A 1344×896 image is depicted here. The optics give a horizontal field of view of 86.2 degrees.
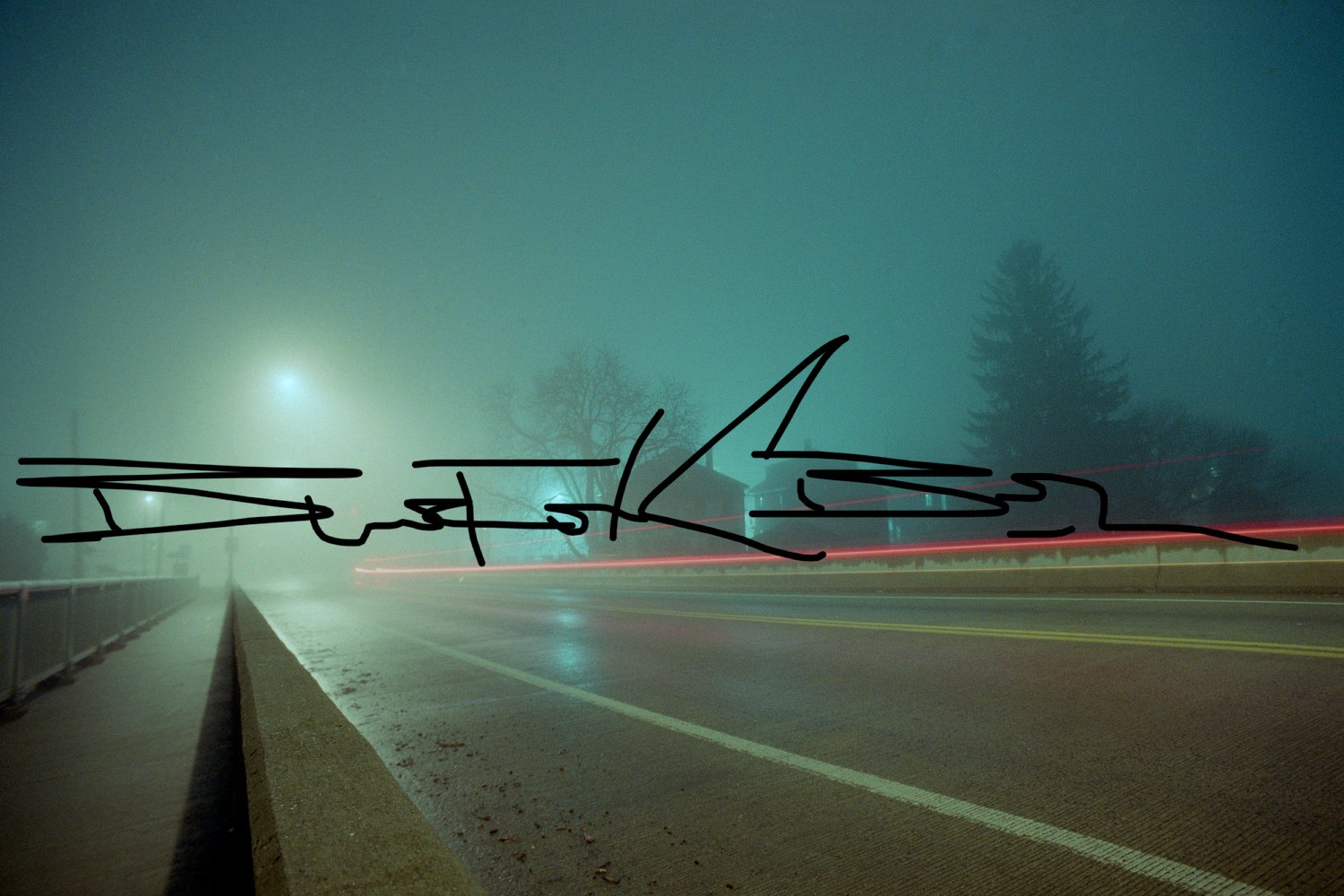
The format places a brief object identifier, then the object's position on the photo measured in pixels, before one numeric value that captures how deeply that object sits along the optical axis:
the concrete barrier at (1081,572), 11.16
